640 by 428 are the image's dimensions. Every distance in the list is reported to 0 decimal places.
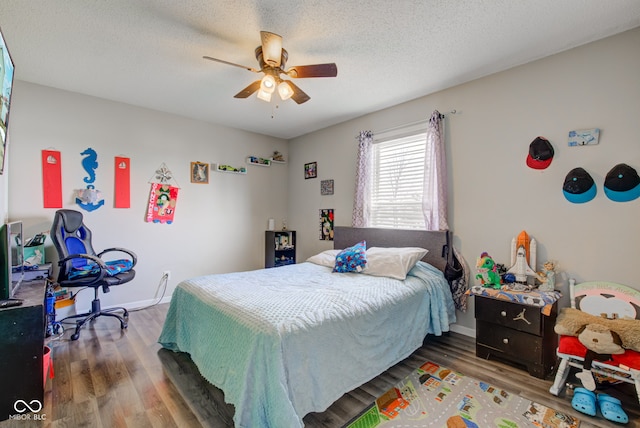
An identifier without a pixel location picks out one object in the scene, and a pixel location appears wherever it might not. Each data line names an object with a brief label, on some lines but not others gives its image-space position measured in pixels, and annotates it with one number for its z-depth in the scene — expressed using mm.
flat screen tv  1695
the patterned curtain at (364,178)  3744
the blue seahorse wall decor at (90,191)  3268
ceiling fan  2029
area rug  1688
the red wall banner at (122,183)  3508
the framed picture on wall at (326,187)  4328
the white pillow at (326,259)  3221
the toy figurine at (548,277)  2291
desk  1688
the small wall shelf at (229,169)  4301
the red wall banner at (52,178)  3092
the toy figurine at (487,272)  2490
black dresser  2162
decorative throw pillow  2916
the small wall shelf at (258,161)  4637
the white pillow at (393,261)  2686
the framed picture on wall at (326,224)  4320
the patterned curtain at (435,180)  3000
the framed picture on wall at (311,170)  4590
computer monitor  1809
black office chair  2758
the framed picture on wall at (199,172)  4094
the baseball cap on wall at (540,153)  2391
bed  1490
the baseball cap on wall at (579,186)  2199
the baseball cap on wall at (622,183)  2025
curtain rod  3062
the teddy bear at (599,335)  1788
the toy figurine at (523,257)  2426
